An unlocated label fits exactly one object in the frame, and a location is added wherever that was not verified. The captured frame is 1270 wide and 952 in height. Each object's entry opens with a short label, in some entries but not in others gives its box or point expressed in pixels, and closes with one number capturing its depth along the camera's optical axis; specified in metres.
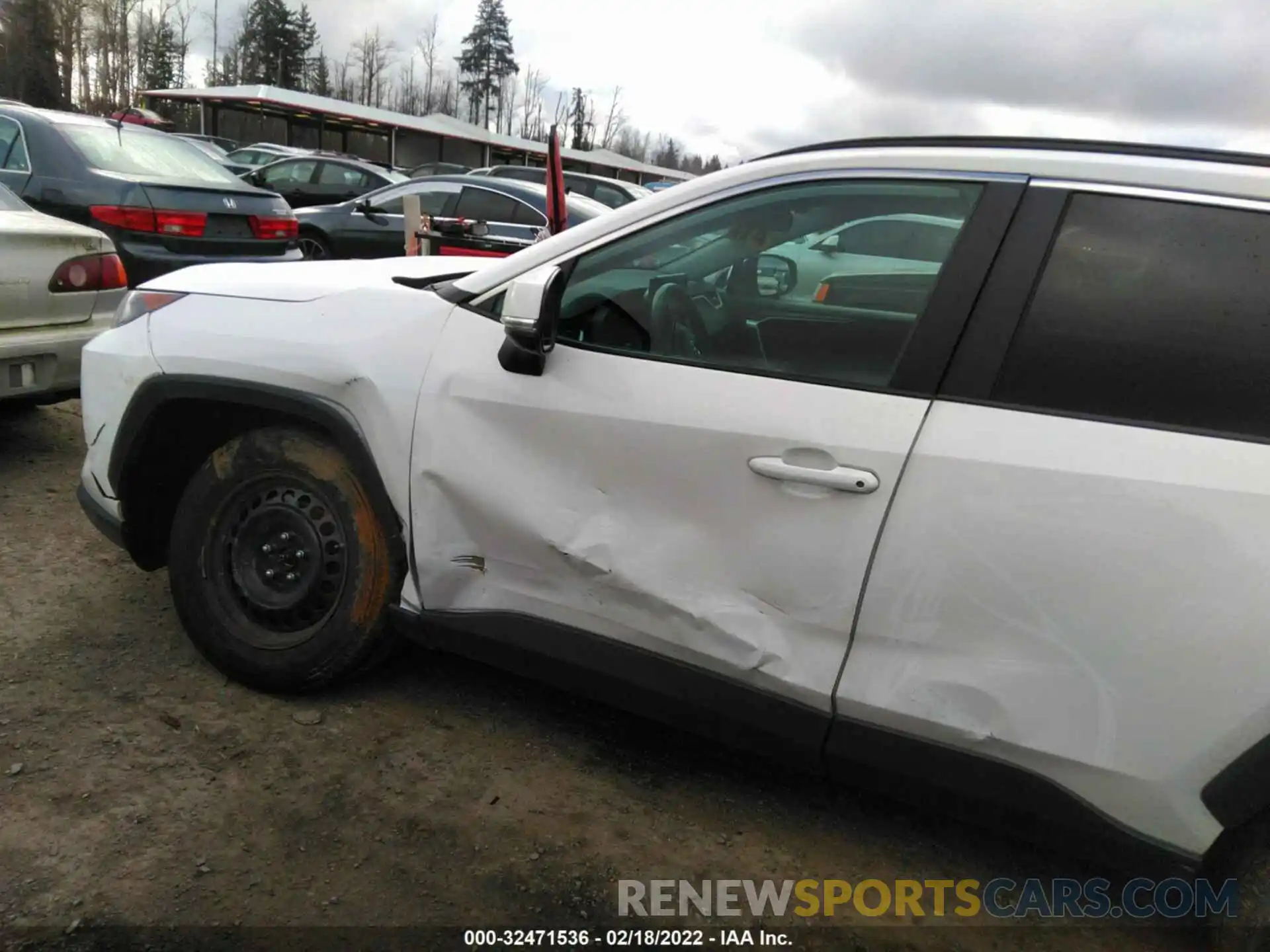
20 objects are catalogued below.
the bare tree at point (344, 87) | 82.25
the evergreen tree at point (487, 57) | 86.00
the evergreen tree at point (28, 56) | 49.41
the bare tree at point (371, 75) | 84.88
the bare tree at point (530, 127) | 91.19
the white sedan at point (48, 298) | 4.17
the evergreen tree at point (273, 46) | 73.56
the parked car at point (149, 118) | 29.09
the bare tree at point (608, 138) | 100.00
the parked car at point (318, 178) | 15.48
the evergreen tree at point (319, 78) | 77.56
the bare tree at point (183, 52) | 73.81
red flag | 4.89
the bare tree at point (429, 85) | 90.69
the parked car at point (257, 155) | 24.12
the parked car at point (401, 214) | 9.81
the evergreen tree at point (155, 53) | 70.69
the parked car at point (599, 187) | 15.58
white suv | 1.85
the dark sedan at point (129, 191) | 6.01
